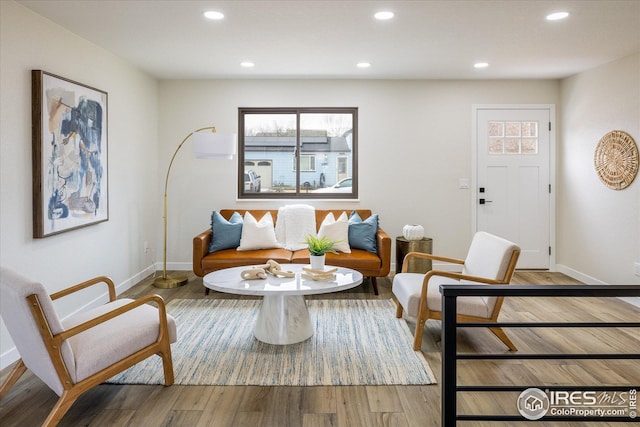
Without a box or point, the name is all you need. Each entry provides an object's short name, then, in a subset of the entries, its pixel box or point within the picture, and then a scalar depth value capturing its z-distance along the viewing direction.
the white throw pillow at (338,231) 4.82
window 5.75
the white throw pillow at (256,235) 4.91
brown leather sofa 4.56
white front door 5.69
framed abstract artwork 3.23
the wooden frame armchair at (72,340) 2.01
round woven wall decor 4.36
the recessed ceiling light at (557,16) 3.32
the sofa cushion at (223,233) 4.86
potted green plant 3.65
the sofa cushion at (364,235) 4.91
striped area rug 2.73
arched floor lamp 4.61
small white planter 3.67
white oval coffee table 3.17
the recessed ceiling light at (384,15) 3.30
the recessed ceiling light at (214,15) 3.32
